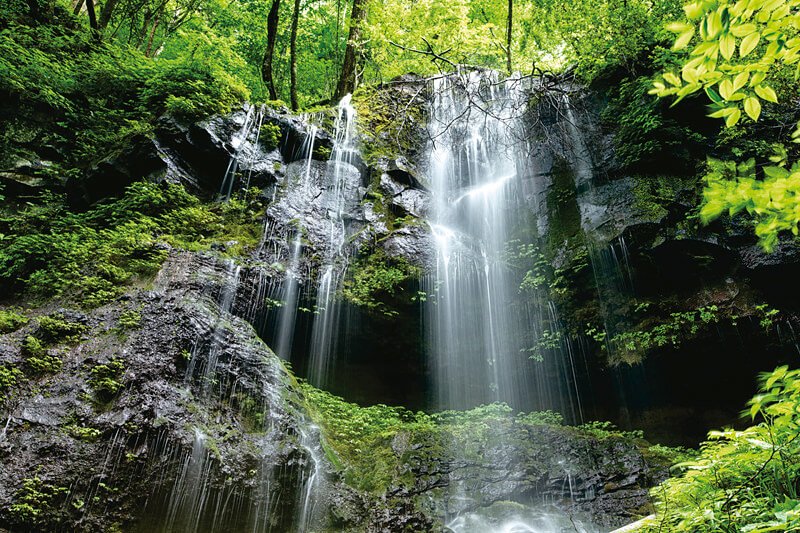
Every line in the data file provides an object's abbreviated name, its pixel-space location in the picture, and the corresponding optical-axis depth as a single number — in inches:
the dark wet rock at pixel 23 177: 300.8
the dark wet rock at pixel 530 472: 214.4
